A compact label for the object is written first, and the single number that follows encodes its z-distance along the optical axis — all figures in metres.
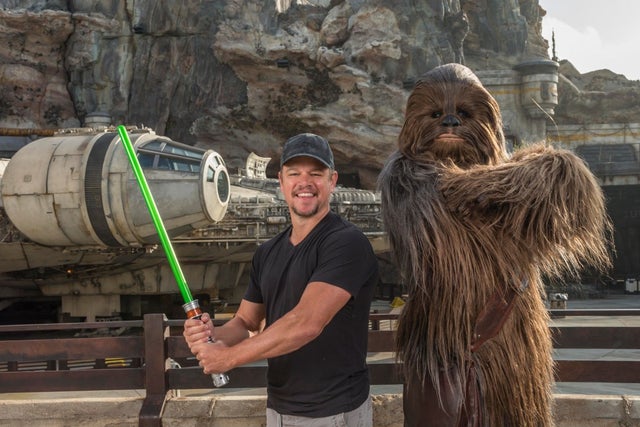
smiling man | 2.47
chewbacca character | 2.46
